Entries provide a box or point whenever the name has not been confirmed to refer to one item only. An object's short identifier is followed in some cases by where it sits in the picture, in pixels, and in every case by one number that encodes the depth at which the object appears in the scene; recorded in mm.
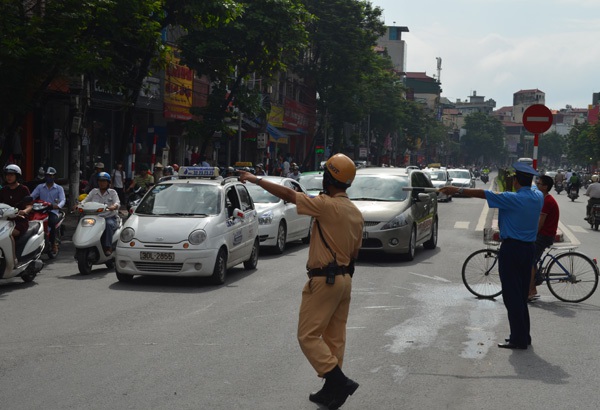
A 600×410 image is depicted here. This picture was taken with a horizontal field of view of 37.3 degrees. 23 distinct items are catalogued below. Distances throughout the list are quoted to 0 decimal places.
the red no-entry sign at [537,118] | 16266
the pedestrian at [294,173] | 37244
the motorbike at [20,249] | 11805
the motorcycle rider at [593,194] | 28016
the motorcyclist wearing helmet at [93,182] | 19586
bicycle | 11859
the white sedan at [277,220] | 17406
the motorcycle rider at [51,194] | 15398
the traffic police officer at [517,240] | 8742
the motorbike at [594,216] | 27938
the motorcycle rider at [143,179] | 20109
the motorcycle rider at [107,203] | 14266
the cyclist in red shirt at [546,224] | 11680
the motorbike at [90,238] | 13859
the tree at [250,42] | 30797
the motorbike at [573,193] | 51031
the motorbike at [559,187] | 65625
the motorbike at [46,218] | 13212
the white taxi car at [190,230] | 12609
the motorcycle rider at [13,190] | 13727
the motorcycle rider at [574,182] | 50381
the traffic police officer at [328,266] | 6082
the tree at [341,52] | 54719
